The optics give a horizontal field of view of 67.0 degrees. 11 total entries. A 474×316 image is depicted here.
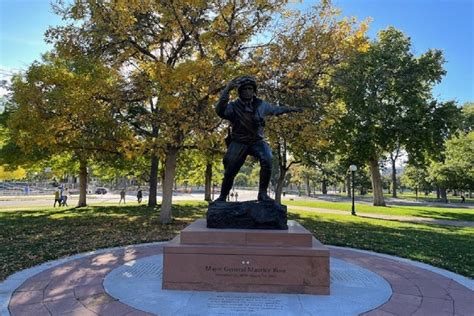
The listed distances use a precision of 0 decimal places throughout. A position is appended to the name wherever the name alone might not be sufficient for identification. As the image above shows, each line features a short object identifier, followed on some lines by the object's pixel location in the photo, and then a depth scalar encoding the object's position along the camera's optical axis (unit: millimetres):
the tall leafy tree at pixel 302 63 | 11852
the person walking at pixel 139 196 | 32269
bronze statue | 6504
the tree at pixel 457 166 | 38062
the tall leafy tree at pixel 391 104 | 25547
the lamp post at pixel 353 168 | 22803
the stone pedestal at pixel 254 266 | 5555
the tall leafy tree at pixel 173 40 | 11008
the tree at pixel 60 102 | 11523
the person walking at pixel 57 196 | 27022
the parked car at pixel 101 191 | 58944
